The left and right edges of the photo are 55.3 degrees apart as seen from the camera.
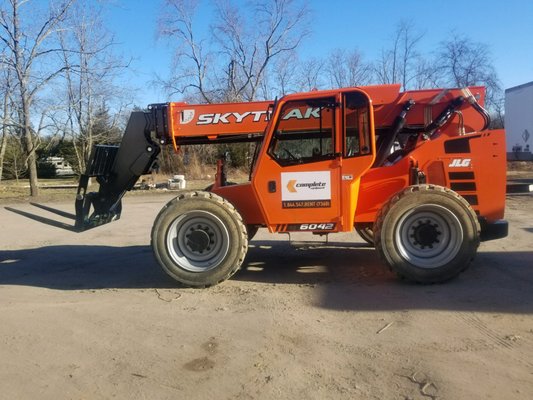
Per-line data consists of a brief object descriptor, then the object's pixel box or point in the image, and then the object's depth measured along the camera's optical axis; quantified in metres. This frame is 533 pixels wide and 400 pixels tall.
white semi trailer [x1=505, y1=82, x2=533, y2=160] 21.66
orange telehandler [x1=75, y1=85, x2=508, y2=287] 6.32
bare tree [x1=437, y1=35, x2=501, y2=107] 39.09
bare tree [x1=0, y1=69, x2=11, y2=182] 20.72
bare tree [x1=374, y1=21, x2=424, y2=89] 39.38
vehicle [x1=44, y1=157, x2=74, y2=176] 45.12
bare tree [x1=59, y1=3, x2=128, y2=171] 25.86
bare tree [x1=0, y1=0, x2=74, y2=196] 20.27
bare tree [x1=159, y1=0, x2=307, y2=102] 35.06
